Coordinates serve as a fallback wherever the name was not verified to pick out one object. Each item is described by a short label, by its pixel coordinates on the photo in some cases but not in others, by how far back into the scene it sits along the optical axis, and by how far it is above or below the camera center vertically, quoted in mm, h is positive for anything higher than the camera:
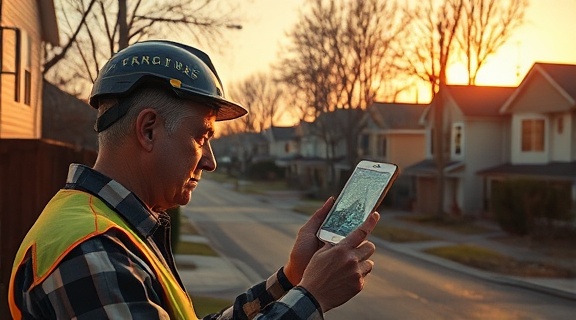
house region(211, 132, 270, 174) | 100562 +1301
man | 1772 -159
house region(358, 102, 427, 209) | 50750 +2019
